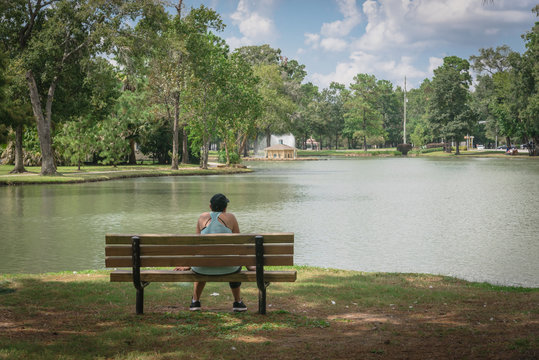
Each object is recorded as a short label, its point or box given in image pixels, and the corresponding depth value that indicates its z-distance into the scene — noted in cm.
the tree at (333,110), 13900
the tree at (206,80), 5381
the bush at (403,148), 12962
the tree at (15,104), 3688
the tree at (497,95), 9512
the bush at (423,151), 12812
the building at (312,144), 16962
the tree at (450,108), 10788
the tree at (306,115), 11781
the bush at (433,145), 14612
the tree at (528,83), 8249
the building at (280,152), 10438
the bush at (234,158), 6500
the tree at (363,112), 13538
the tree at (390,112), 15075
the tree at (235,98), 5722
